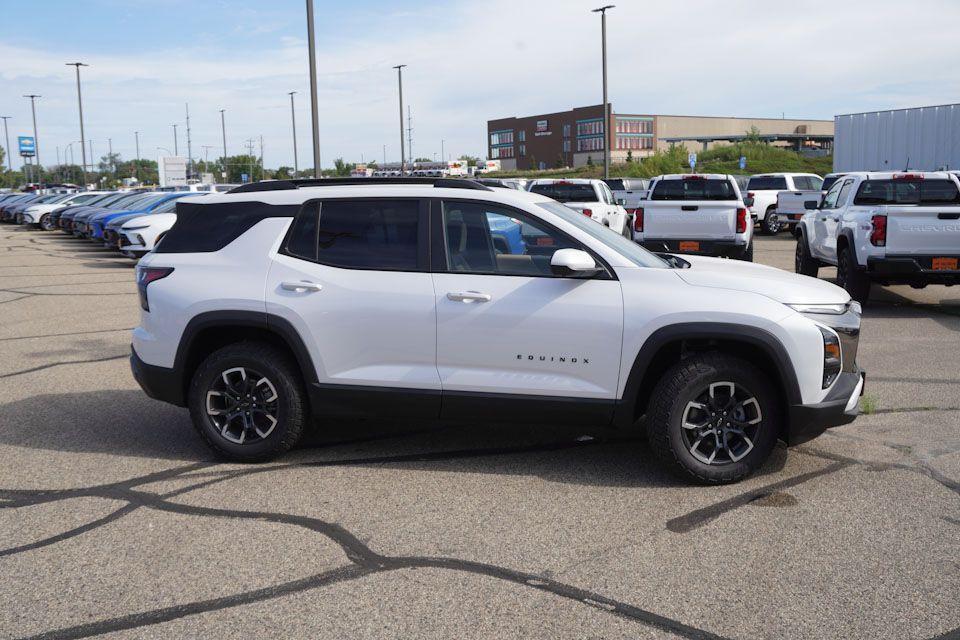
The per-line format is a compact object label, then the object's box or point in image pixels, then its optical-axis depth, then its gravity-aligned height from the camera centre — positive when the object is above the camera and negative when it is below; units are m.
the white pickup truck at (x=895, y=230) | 11.47 -0.78
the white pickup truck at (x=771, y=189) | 28.06 -0.59
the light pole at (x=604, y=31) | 38.66 +5.77
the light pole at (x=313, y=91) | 20.09 +1.84
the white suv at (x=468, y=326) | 5.35 -0.88
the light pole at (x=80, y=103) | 58.69 +4.83
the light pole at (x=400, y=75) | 50.94 +5.41
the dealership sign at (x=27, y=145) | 96.25 +3.80
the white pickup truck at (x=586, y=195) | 20.33 -0.48
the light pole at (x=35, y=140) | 80.44 +3.71
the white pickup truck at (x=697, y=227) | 15.77 -0.93
